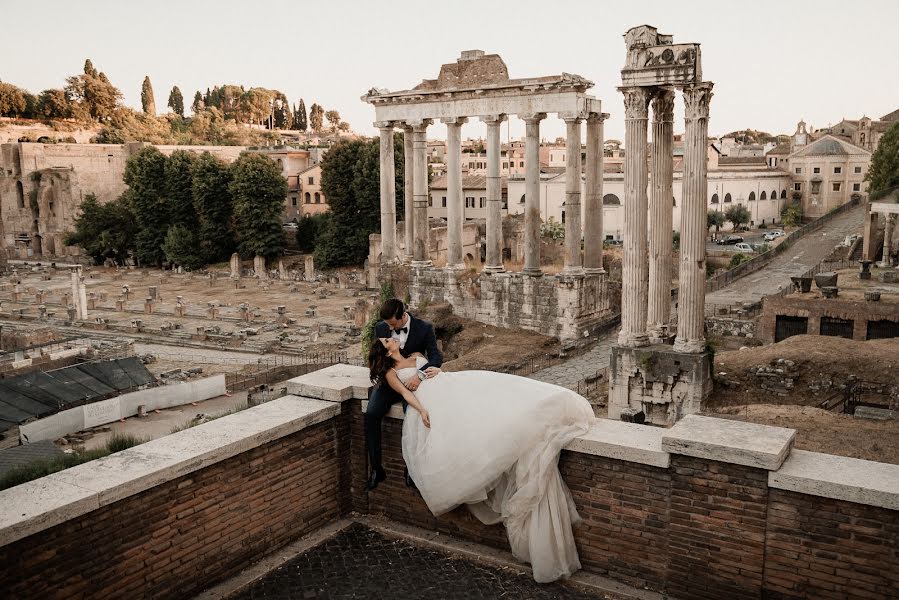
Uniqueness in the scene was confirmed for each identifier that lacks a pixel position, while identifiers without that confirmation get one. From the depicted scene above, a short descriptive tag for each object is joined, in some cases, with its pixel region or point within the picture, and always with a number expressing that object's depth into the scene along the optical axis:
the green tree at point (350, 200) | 51.28
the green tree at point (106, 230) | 62.41
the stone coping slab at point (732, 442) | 4.88
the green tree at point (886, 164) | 46.78
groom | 6.07
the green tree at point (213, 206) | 57.94
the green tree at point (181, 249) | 57.56
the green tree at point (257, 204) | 55.81
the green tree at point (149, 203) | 59.94
